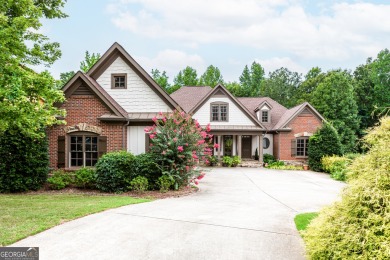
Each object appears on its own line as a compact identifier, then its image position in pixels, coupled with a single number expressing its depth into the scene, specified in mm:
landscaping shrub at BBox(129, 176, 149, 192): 11984
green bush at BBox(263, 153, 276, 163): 26953
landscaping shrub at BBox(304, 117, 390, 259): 3865
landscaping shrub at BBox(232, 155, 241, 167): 25000
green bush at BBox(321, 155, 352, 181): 18162
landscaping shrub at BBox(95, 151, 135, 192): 12070
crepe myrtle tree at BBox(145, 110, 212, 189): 12125
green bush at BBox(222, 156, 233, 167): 24764
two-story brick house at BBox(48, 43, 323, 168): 14180
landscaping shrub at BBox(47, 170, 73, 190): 12797
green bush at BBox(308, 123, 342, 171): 22688
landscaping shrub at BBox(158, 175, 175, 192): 12023
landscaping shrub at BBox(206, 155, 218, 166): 24347
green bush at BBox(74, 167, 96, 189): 12803
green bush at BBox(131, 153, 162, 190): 12391
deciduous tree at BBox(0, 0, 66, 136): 7887
